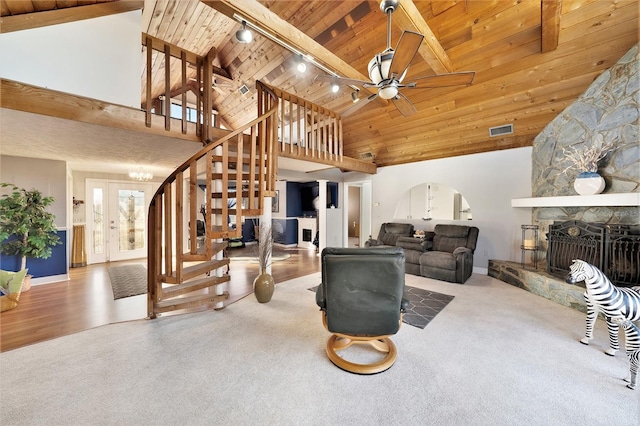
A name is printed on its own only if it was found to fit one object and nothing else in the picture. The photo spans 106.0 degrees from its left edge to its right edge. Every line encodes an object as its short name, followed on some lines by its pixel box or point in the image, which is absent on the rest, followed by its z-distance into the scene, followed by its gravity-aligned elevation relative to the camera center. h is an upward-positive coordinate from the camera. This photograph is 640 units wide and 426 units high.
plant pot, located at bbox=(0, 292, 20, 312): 3.11 -1.16
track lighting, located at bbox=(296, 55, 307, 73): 3.12 +1.93
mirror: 6.13 +0.22
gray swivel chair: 1.95 -0.69
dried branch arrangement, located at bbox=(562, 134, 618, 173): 3.23 +0.80
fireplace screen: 2.91 -0.48
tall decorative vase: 3.43 -1.09
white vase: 3.17 +0.38
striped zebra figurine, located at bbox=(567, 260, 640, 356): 2.07 -0.77
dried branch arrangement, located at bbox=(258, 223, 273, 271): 3.62 -0.51
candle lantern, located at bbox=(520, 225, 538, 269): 4.14 -0.52
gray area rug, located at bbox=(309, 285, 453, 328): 2.94 -1.30
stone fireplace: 2.96 +0.50
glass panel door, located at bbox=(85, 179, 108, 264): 5.76 -0.19
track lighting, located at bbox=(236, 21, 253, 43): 2.62 +1.97
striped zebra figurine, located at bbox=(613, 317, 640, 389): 1.83 -1.07
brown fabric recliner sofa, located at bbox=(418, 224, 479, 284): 4.32 -0.80
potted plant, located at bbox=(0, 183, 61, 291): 3.66 -0.18
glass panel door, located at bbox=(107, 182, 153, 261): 6.08 -0.18
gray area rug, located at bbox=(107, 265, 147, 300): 3.87 -1.24
